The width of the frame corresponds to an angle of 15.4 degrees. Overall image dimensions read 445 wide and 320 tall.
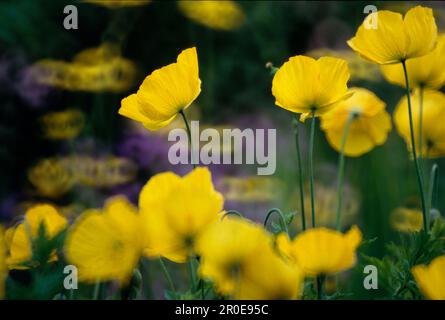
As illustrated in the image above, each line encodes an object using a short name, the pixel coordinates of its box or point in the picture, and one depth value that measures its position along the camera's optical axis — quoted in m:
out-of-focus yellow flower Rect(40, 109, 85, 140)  2.70
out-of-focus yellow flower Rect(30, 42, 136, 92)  2.64
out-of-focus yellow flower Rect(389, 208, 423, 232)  1.97
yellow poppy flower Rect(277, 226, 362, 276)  0.90
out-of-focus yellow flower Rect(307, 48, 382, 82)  2.47
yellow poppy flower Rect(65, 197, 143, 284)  0.92
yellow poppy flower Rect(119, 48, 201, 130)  1.02
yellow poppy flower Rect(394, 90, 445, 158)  1.13
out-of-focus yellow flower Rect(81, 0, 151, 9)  2.68
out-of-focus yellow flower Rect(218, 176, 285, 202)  2.44
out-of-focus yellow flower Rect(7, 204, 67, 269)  0.99
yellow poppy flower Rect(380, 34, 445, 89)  1.10
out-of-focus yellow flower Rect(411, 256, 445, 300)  0.91
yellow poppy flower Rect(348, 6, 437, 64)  1.04
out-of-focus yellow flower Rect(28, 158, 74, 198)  2.66
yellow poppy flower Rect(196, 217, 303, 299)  0.89
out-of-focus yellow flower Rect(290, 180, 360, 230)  2.22
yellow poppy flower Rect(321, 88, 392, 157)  1.19
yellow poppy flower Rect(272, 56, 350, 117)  1.01
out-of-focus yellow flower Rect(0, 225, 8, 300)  0.95
